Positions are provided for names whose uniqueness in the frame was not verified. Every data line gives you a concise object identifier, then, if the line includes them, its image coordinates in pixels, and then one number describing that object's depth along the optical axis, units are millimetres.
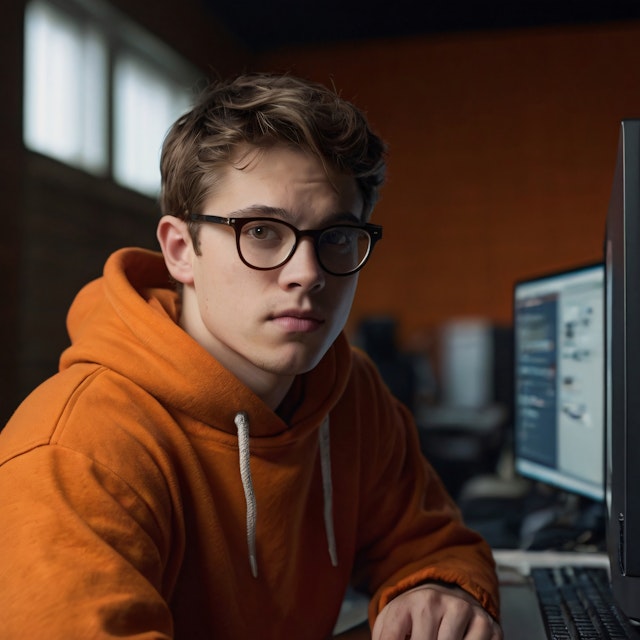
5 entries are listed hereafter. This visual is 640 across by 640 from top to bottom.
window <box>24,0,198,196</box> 4266
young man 829
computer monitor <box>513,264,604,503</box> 1607
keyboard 1050
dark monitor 826
